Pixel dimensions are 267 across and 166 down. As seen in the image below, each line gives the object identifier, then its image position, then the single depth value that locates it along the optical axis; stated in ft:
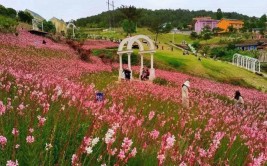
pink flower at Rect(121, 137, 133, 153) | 6.37
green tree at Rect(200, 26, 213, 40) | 245.02
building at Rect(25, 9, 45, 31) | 121.82
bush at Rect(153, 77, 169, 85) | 53.83
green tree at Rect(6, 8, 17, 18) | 134.60
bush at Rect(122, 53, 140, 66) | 82.05
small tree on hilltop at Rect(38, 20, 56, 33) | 125.35
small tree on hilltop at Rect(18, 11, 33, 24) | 148.37
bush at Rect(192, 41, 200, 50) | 197.16
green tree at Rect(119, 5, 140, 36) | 166.60
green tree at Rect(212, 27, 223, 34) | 294.12
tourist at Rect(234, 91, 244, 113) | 36.95
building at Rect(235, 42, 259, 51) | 195.59
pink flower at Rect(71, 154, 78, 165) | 6.10
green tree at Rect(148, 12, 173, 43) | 186.14
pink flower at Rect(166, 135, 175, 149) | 6.65
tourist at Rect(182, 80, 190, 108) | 30.05
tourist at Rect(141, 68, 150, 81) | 56.77
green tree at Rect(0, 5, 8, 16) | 127.02
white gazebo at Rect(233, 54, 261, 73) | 112.07
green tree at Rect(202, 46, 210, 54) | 171.11
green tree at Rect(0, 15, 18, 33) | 77.06
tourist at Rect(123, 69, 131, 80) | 54.26
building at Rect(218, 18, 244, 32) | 353.74
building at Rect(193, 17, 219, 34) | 361.51
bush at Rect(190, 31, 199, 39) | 252.53
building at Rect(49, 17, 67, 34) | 166.02
